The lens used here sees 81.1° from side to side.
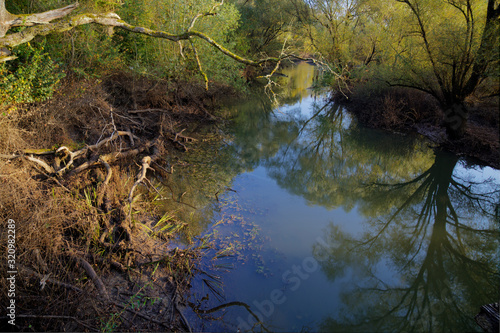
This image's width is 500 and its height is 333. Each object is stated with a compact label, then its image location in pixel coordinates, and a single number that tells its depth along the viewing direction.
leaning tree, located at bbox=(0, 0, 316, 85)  5.52
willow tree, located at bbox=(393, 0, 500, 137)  9.46
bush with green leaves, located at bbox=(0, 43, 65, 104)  6.06
